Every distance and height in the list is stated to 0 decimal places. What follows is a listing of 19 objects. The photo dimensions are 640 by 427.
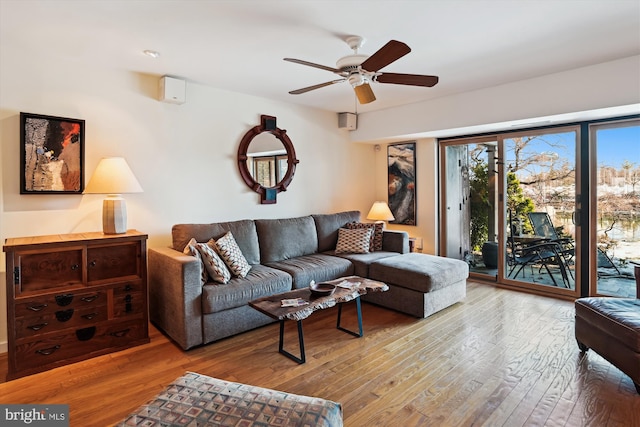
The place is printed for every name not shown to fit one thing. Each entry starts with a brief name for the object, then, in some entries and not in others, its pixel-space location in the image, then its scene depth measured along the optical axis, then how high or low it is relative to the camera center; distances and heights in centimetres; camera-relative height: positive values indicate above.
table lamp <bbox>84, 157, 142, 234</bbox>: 286 +22
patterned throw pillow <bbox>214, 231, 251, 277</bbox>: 327 -41
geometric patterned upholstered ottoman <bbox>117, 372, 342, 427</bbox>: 137 -81
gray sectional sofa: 285 -57
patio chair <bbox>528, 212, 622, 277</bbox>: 395 -32
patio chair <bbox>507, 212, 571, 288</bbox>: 426 -56
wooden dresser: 247 -64
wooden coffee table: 246 -68
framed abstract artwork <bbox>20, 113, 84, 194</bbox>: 284 +50
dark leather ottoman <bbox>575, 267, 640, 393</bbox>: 217 -80
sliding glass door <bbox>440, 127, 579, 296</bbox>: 417 +7
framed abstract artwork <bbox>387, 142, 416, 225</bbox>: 542 +50
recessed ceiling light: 289 +135
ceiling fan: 238 +102
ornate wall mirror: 423 +69
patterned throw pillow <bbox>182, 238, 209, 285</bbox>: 306 -35
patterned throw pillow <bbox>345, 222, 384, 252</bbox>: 457 -25
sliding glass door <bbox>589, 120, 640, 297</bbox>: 372 +5
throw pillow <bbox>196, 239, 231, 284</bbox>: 308 -46
